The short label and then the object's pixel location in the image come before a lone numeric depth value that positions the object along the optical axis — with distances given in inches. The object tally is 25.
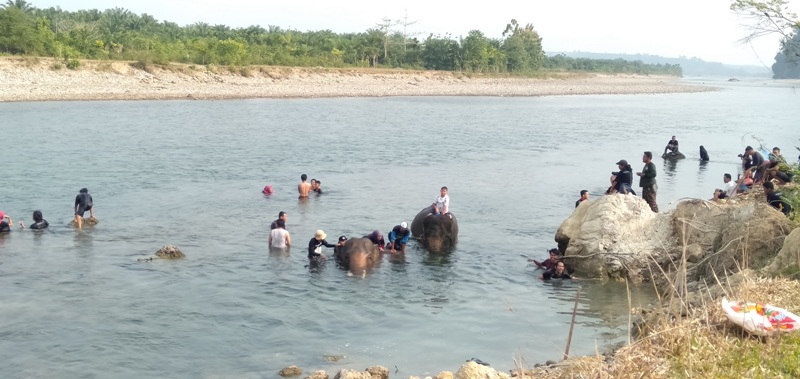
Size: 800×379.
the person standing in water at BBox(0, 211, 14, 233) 764.6
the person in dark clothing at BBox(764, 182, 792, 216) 598.2
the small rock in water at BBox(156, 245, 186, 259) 686.5
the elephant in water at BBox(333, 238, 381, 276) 655.1
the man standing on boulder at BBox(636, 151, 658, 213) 832.9
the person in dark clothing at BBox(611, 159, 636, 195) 838.5
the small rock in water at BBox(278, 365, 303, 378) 438.9
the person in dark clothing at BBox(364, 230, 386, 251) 709.3
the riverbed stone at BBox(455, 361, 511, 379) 399.9
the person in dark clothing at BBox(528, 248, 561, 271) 651.3
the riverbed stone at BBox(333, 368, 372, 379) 407.2
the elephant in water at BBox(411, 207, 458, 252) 740.0
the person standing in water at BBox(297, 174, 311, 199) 996.6
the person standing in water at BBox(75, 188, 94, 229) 805.9
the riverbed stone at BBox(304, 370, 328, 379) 419.5
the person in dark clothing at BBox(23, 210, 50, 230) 775.7
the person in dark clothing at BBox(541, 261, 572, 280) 643.5
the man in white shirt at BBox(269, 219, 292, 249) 729.6
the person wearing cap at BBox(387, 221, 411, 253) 713.0
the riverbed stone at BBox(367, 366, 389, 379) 425.7
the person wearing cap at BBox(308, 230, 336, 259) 684.1
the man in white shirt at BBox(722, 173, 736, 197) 840.2
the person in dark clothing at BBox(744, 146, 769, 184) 790.0
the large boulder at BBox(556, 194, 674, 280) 643.5
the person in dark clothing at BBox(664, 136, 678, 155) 1449.3
